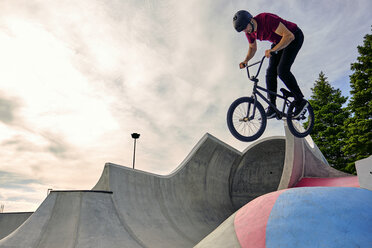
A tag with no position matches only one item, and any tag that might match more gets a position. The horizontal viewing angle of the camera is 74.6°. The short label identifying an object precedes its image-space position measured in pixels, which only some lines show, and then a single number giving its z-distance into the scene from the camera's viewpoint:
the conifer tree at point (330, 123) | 26.55
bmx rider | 4.99
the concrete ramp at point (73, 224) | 9.05
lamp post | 25.63
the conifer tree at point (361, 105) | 18.54
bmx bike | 6.11
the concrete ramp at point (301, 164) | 12.48
